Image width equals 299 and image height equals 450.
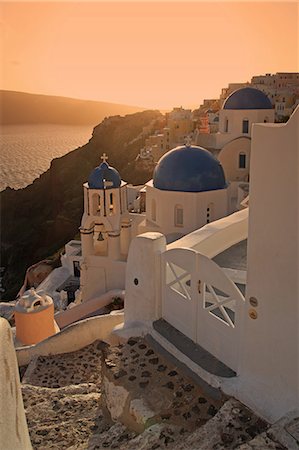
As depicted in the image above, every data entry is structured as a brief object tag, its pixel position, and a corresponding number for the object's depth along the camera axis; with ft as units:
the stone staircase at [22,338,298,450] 15.58
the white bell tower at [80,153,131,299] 56.90
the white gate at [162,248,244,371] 18.80
